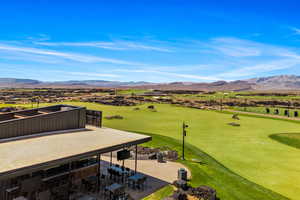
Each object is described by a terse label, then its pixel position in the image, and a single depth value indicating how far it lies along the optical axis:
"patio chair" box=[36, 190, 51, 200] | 13.25
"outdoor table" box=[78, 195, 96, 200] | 12.77
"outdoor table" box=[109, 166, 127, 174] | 16.37
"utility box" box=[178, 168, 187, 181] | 16.22
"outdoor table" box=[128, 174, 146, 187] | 15.38
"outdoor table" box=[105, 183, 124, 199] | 13.58
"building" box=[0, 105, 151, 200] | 10.82
